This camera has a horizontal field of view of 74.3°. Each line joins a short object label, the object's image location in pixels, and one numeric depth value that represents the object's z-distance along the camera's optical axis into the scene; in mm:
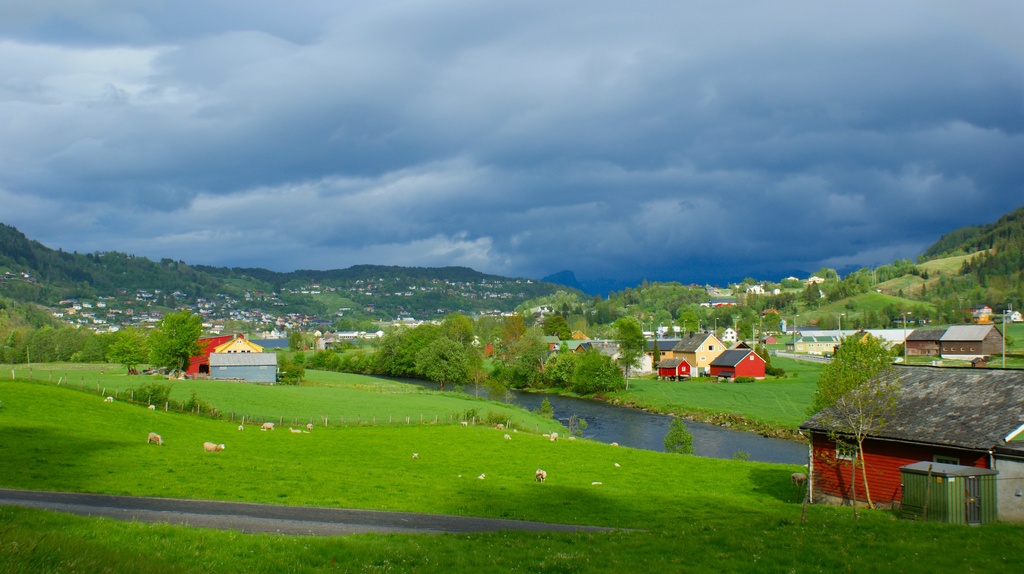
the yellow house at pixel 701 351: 113125
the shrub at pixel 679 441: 47594
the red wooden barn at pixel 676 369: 111019
